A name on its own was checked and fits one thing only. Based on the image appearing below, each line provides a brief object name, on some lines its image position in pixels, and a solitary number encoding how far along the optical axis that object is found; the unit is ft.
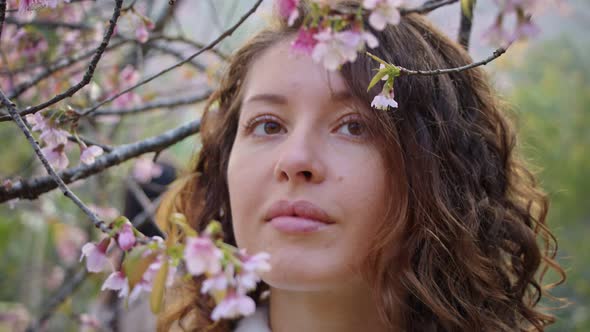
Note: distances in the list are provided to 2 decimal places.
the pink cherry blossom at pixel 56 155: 3.43
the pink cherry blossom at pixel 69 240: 9.65
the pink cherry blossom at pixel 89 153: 3.45
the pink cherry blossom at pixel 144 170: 8.32
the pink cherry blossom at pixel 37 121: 3.20
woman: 3.43
